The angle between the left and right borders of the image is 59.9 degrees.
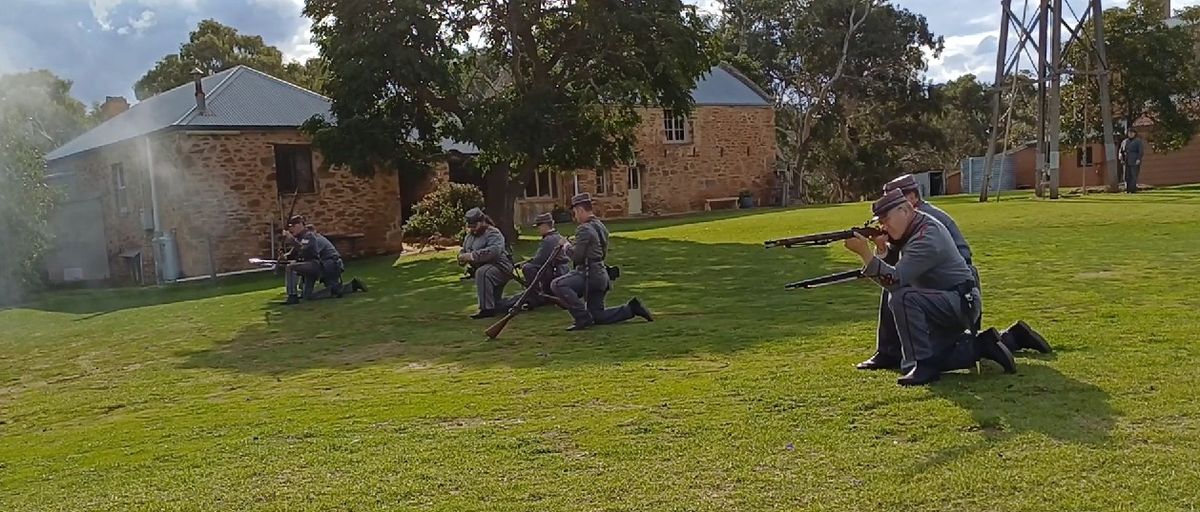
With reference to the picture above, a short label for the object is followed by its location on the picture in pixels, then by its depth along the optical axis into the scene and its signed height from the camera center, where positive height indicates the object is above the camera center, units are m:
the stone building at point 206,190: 24.52 +0.34
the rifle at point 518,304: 10.33 -1.17
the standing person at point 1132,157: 29.11 -0.02
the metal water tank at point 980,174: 47.50 -0.47
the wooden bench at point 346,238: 26.50 -1.03
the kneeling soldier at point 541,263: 11.29 -0.91
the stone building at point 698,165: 38.31 +0.55
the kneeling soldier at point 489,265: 12.27 -0.89
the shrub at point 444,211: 27.14 -0.50
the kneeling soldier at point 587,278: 10.51 -0.94
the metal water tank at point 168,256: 24.44 -1.15
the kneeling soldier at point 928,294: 6.32 -0.78
